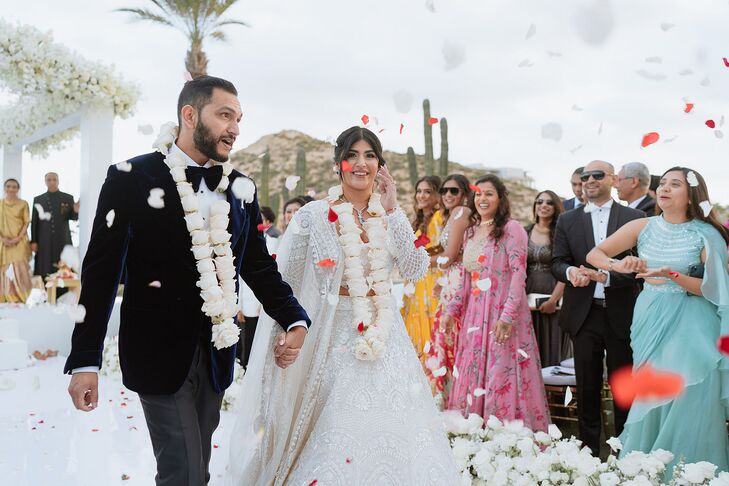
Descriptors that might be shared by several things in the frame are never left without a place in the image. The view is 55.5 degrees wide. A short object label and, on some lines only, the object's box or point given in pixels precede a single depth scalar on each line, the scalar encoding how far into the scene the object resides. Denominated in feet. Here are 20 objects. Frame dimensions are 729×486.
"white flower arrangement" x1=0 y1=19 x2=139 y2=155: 32.12
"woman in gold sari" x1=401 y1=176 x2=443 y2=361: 20.40
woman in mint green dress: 13.00
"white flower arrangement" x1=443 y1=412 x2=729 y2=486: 10.77
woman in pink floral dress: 16.93
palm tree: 52.26
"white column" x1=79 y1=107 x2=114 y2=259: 34.58
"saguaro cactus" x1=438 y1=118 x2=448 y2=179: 84.70
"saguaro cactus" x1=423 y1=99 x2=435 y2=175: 80.28
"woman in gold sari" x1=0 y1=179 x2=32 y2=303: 38.78
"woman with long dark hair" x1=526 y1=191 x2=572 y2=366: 21.02
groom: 7.78
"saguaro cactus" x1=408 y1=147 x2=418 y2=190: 76.08
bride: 9.61
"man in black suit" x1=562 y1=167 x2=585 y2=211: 24.09
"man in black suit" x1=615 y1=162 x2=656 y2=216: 18.53
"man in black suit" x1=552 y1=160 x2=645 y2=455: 15.93
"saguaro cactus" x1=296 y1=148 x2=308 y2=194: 79.80
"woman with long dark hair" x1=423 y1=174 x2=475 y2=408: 19.17
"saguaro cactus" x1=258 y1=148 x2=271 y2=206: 77.72
